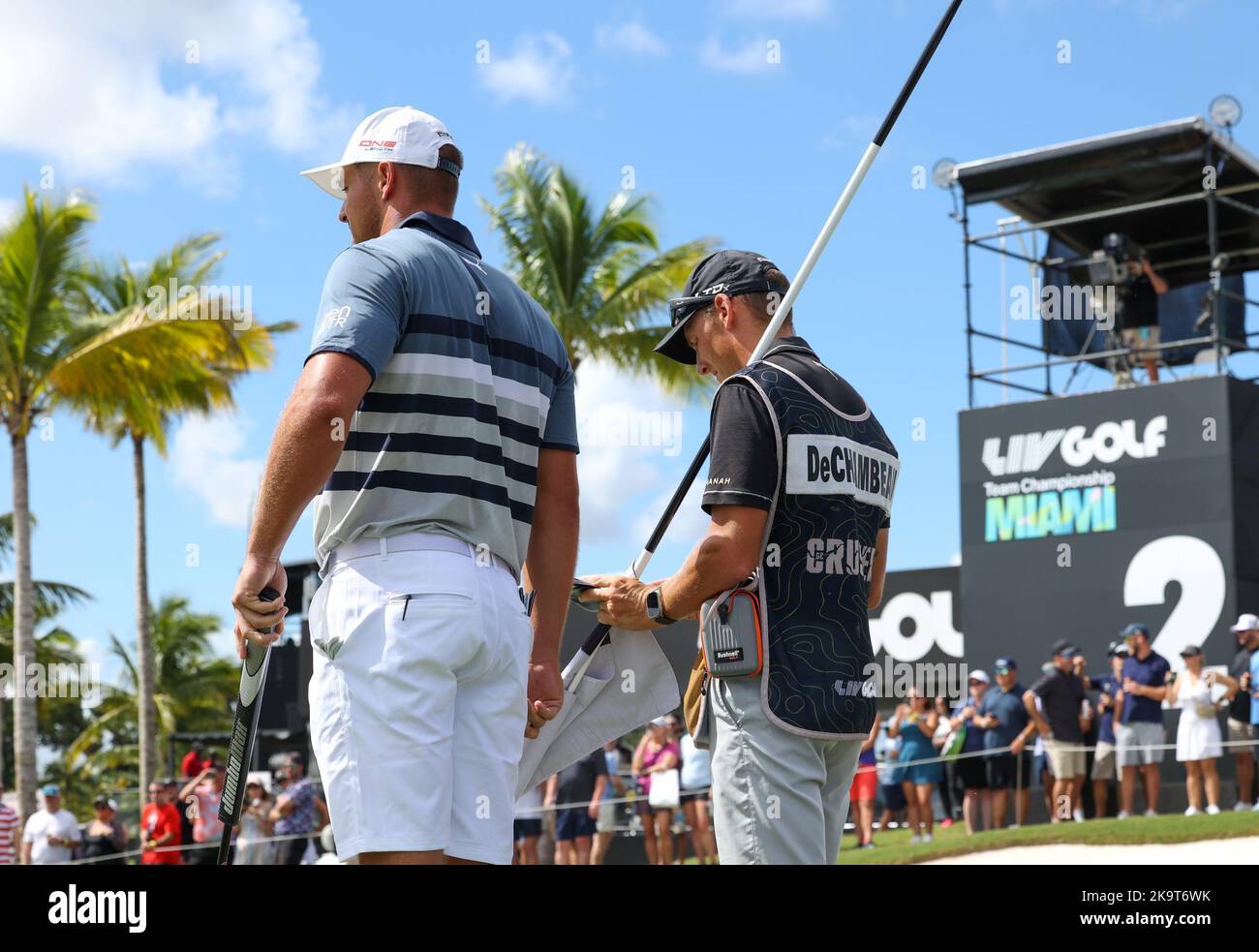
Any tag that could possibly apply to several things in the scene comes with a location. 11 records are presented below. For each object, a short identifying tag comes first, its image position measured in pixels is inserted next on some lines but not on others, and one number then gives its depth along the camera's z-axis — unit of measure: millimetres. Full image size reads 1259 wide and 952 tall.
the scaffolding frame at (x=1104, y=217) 16578
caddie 3467
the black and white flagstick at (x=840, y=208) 3918
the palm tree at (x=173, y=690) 43406
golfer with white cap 2896
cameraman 18953
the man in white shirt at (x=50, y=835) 16156
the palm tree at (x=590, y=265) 21297
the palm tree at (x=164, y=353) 20766
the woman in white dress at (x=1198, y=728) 12047
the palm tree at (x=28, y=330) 20359
